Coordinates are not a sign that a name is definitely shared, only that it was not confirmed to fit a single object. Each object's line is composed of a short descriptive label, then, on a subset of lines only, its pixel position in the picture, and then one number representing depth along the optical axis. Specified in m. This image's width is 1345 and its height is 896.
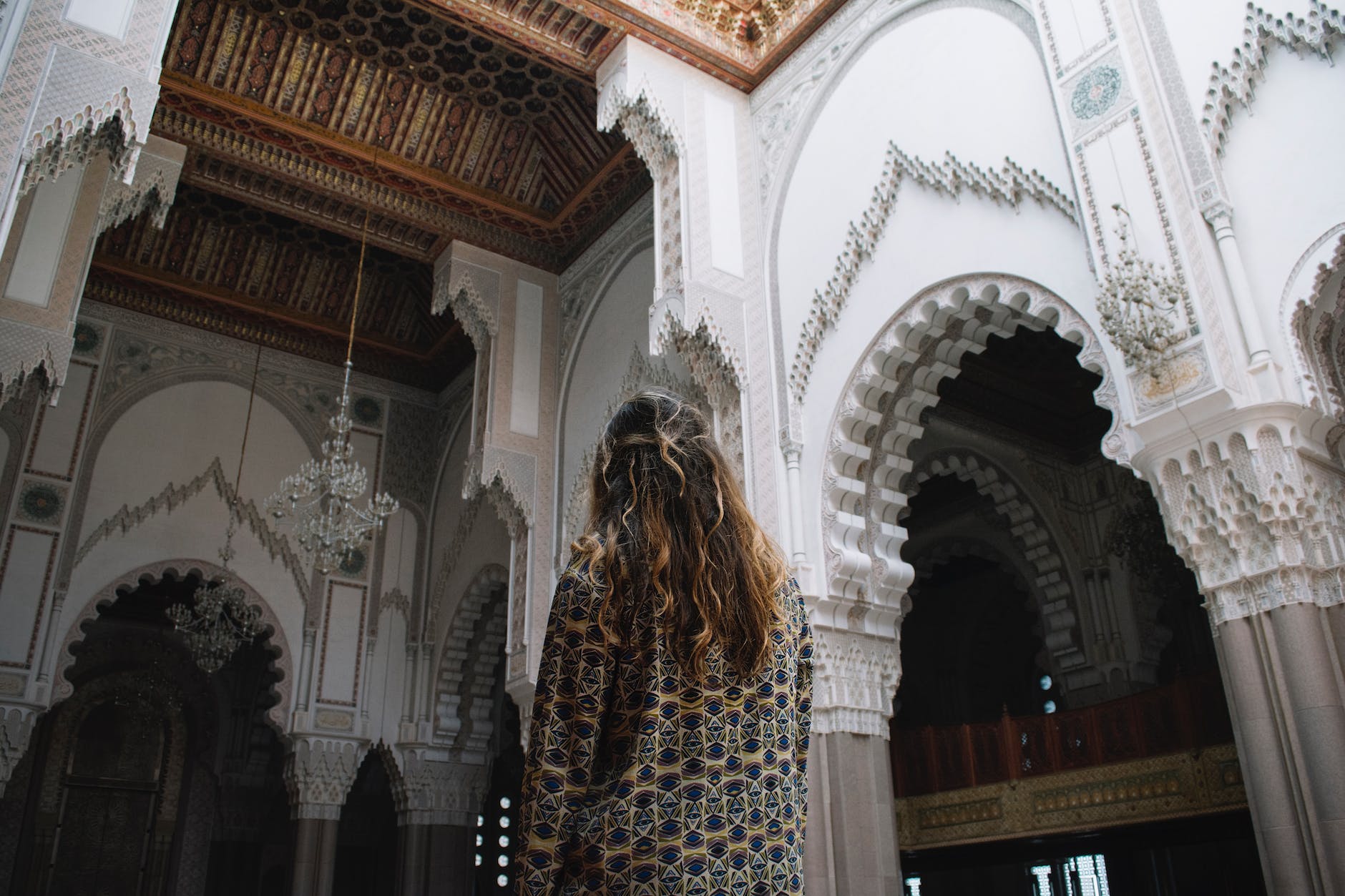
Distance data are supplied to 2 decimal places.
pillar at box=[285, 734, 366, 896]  9.52
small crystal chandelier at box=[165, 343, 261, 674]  8.88
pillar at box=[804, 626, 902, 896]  5.56
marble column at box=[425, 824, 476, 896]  10.09
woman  1.20
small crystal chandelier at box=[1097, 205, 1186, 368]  4.33
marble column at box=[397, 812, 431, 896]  10.00
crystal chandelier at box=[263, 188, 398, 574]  6.78
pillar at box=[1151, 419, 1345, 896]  3.67
